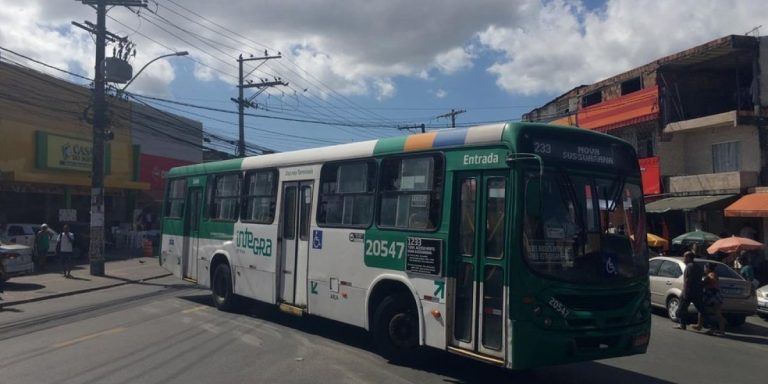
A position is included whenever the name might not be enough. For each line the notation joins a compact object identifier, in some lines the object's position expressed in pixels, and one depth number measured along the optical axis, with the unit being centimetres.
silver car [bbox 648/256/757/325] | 1388
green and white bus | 676
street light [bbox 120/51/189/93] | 2069
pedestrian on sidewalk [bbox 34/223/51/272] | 2235
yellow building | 2872
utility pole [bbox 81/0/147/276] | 2122
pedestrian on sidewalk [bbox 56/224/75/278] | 2030
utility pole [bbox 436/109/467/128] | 4359
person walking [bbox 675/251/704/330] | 1240
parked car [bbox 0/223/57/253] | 2461
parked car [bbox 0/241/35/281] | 1792
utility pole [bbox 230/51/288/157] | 3255
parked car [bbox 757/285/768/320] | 1525
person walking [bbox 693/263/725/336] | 1255
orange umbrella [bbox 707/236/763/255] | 1791
